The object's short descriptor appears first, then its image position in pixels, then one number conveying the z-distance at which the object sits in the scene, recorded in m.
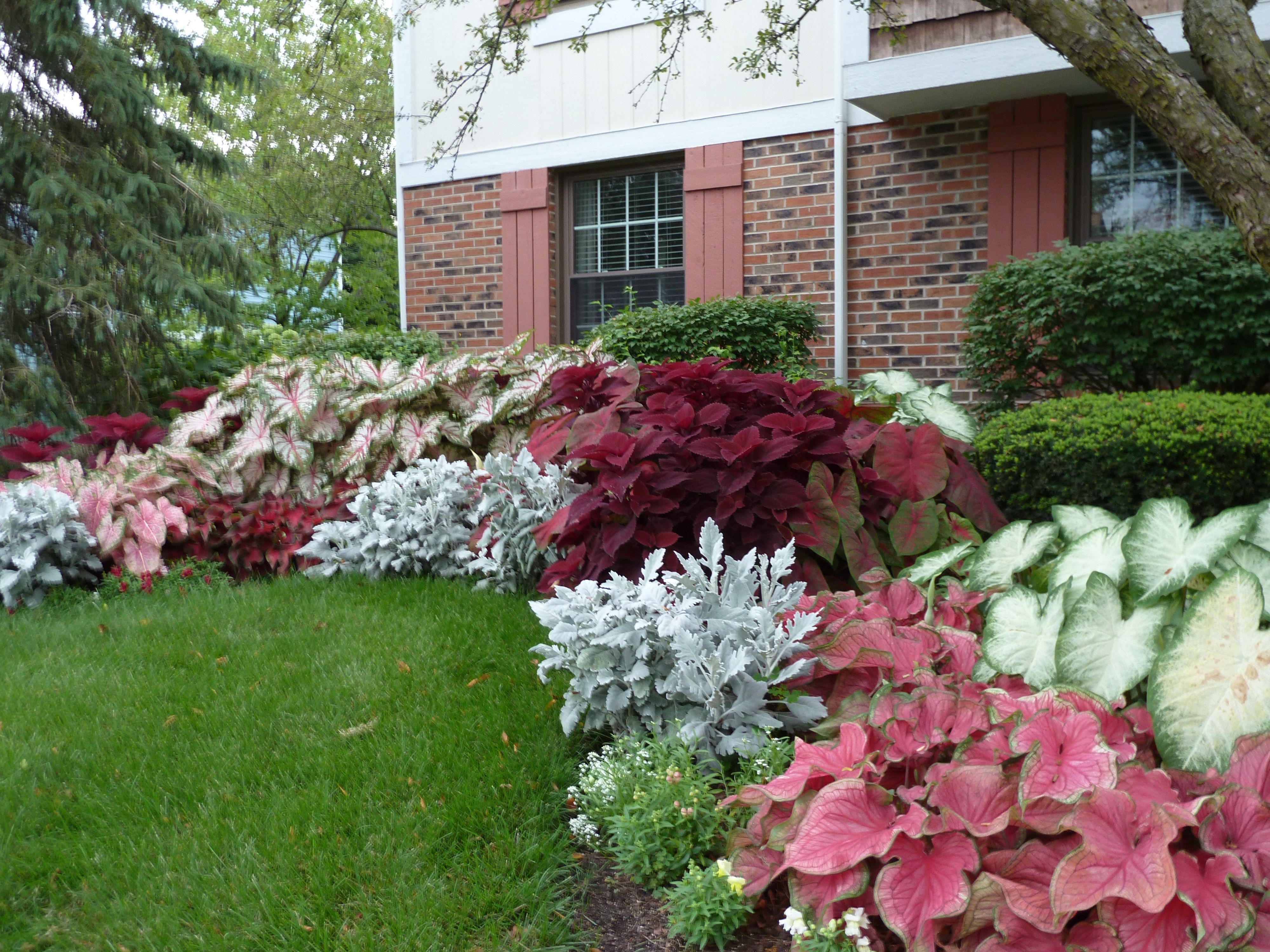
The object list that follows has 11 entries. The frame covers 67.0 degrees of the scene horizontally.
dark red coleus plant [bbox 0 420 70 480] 4.56
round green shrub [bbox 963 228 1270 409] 4.52
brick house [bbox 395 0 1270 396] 5.70
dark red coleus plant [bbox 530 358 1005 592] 2.68
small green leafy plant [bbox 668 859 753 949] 1.63
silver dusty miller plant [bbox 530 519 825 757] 2.03
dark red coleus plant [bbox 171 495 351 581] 4.06
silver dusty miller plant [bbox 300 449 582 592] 3.41
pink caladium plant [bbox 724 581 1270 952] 1.39
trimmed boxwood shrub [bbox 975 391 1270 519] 3.40
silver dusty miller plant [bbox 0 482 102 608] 3.82
